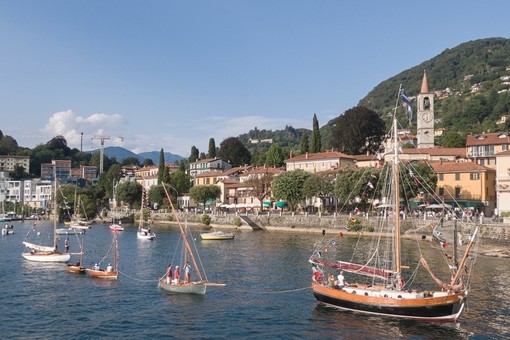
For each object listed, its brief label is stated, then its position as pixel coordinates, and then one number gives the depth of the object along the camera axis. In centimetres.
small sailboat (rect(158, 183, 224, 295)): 3962
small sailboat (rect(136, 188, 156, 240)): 8699
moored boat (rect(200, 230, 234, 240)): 8438
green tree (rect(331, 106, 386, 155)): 13262
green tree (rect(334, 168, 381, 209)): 8594
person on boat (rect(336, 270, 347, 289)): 3588
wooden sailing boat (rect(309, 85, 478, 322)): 3197
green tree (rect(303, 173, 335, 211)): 9712
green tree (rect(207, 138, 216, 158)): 18112
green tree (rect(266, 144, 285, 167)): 14938
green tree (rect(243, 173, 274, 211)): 11800
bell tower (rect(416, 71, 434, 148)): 13600
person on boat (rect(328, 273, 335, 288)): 3634
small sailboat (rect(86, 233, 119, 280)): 4756
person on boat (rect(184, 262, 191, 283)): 4044
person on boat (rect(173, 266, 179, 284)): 4062
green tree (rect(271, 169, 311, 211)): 10275
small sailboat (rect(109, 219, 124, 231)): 10456
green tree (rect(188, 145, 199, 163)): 19082
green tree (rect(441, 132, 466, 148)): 13900
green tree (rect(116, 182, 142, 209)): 15075
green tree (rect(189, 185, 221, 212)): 13138
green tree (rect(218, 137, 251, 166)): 17788
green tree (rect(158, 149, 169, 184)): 14762
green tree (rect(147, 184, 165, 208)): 14550
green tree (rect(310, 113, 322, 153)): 13800
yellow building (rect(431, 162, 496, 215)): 9256
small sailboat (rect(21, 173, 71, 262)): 5975
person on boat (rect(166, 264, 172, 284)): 4119
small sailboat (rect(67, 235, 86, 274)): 5116
